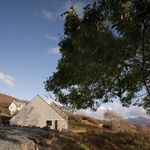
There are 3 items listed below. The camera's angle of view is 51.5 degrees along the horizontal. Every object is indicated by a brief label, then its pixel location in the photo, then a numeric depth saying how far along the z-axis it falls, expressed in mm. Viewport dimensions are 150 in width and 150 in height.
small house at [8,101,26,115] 58957
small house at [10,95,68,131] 24752
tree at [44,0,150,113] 6986
